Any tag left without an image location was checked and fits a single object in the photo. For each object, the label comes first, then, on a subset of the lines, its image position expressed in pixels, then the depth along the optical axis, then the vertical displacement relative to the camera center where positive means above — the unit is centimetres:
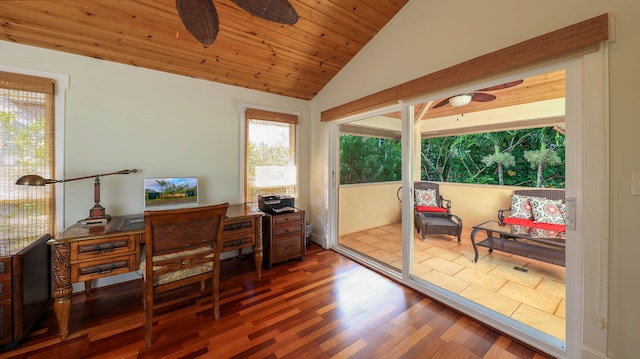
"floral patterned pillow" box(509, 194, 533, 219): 323 -40
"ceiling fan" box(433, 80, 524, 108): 268 +98
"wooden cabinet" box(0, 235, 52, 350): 152 -78
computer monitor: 248 -13
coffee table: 247 -76
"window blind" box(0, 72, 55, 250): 196 +22
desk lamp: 202 -28
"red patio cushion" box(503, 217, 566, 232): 272 -56
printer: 289 -32
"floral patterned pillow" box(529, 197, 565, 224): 294 -40
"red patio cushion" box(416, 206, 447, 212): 404 -52
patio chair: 368 -59
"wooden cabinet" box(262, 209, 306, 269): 280 -72
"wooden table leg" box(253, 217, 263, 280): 250 -75
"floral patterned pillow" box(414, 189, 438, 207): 420 -34
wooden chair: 156 -49
